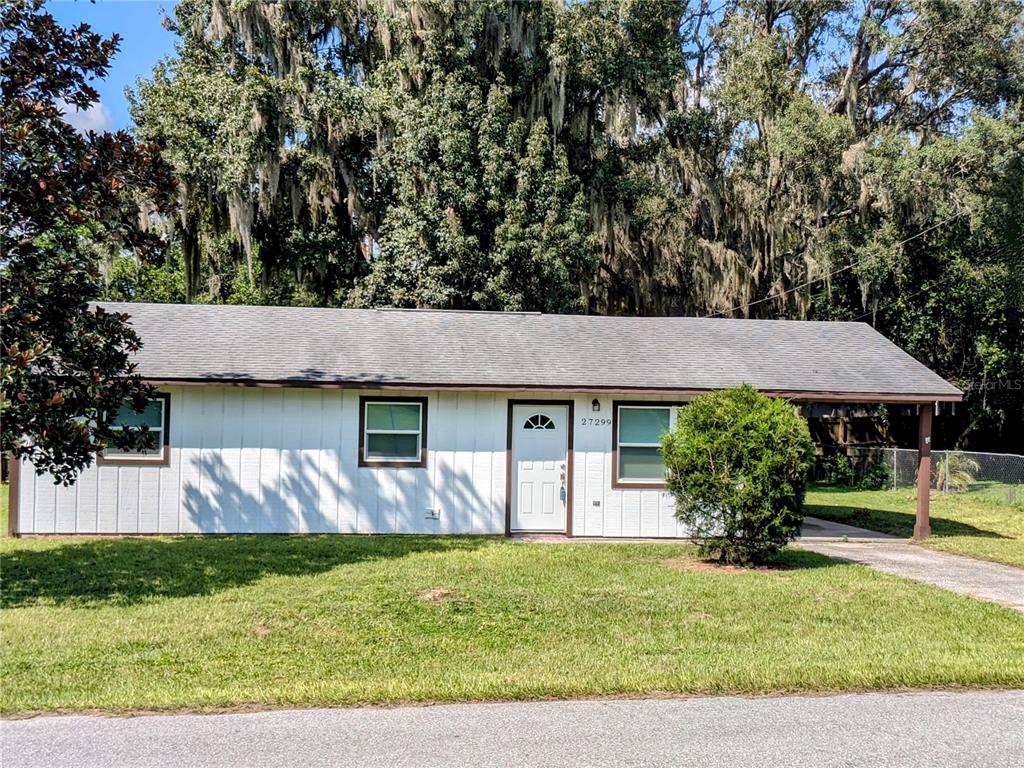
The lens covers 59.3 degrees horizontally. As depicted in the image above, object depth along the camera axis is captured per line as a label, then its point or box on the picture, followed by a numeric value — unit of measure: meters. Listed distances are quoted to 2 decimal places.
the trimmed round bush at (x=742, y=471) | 10.20
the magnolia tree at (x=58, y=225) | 8.51
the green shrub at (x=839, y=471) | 23.70
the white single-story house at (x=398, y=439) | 12.82
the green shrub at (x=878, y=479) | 22.23
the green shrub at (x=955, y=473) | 20.42
